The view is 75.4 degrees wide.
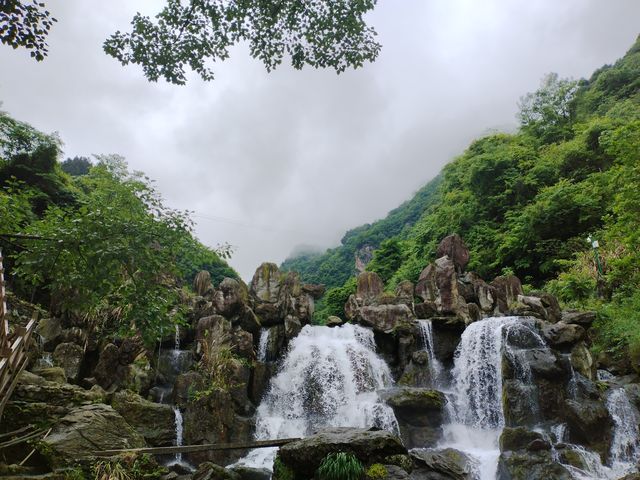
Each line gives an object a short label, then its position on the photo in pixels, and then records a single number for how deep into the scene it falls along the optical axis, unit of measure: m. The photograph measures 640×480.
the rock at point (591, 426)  11.38
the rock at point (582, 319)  14.46
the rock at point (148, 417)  12.23
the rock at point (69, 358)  14.45
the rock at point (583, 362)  13.03
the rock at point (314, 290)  22.22
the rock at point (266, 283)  21.18
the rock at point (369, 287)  22.91
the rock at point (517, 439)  11.38
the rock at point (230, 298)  19.36
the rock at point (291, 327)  19.59
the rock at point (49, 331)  15.32
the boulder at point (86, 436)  6.73
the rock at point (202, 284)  22.63
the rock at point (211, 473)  9.52
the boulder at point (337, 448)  7.05
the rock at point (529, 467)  10.24
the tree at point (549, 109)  34.06
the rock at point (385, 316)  19.58
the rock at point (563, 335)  13.62
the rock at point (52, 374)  10.52
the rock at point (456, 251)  23.06
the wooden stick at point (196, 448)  7.04
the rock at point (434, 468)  9.21
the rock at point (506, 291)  19.86
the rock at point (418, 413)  14.08
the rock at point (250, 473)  10.92
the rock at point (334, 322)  22.86
